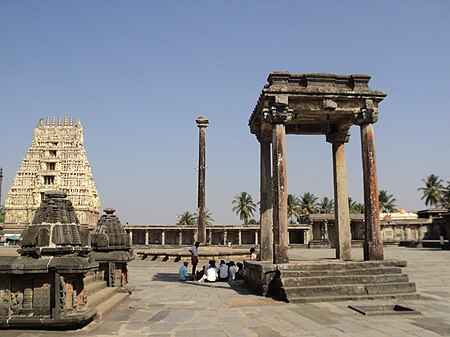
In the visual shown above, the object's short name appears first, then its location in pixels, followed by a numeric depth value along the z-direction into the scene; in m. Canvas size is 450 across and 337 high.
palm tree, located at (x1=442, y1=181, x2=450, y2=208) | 67.39
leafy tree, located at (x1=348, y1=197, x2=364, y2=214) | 76.77
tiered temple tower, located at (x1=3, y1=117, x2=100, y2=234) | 57.41
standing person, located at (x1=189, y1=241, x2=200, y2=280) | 15.09
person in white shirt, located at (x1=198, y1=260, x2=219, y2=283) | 13.59
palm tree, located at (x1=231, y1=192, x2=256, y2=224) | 78.25
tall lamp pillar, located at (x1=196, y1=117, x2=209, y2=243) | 27.67
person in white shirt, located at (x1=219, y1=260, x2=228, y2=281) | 13.72
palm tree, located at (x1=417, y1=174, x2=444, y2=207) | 73.81
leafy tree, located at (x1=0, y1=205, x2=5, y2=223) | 68.57
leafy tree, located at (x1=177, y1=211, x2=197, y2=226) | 79.25
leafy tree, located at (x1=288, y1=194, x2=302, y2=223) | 75.06
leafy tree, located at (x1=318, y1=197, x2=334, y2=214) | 78.31
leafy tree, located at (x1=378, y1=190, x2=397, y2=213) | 79.82
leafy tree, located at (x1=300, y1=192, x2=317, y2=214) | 77.31
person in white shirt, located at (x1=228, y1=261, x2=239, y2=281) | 13.75
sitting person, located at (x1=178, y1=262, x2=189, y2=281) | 14.59
